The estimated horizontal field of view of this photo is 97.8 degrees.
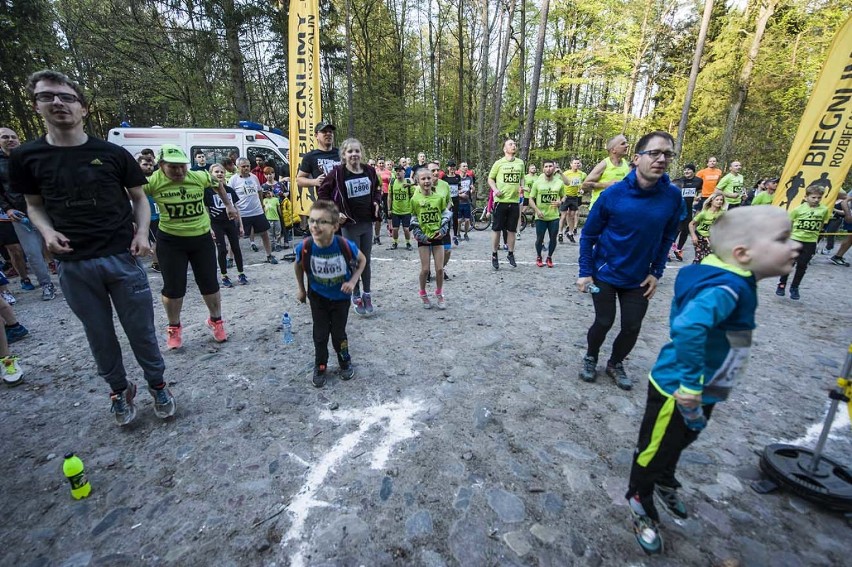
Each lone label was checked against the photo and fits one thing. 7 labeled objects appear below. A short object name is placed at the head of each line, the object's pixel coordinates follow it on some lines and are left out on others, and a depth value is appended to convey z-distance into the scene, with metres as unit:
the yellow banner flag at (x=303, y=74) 7.23
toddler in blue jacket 1.64
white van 12.24
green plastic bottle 2.21
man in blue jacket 2.91
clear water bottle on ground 4.30
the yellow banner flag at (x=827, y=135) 4.23
